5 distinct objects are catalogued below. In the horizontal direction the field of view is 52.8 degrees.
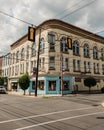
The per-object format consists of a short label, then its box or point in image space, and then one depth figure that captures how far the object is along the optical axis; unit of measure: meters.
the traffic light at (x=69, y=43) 10.34
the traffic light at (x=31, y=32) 8.83
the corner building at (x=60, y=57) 20.77
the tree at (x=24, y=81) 20.11
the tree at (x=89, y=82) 21.83
